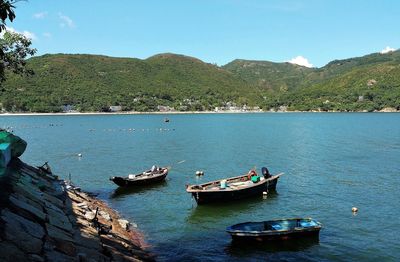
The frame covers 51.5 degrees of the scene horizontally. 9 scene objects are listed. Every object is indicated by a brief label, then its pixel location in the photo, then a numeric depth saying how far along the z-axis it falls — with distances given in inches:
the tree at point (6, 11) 371.9
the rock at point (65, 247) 686.5
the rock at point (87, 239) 778.2
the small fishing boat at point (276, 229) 977.5
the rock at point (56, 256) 633.6
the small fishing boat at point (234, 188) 1360.7
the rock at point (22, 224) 695.1
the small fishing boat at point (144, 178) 1642.3
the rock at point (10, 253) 560.6
